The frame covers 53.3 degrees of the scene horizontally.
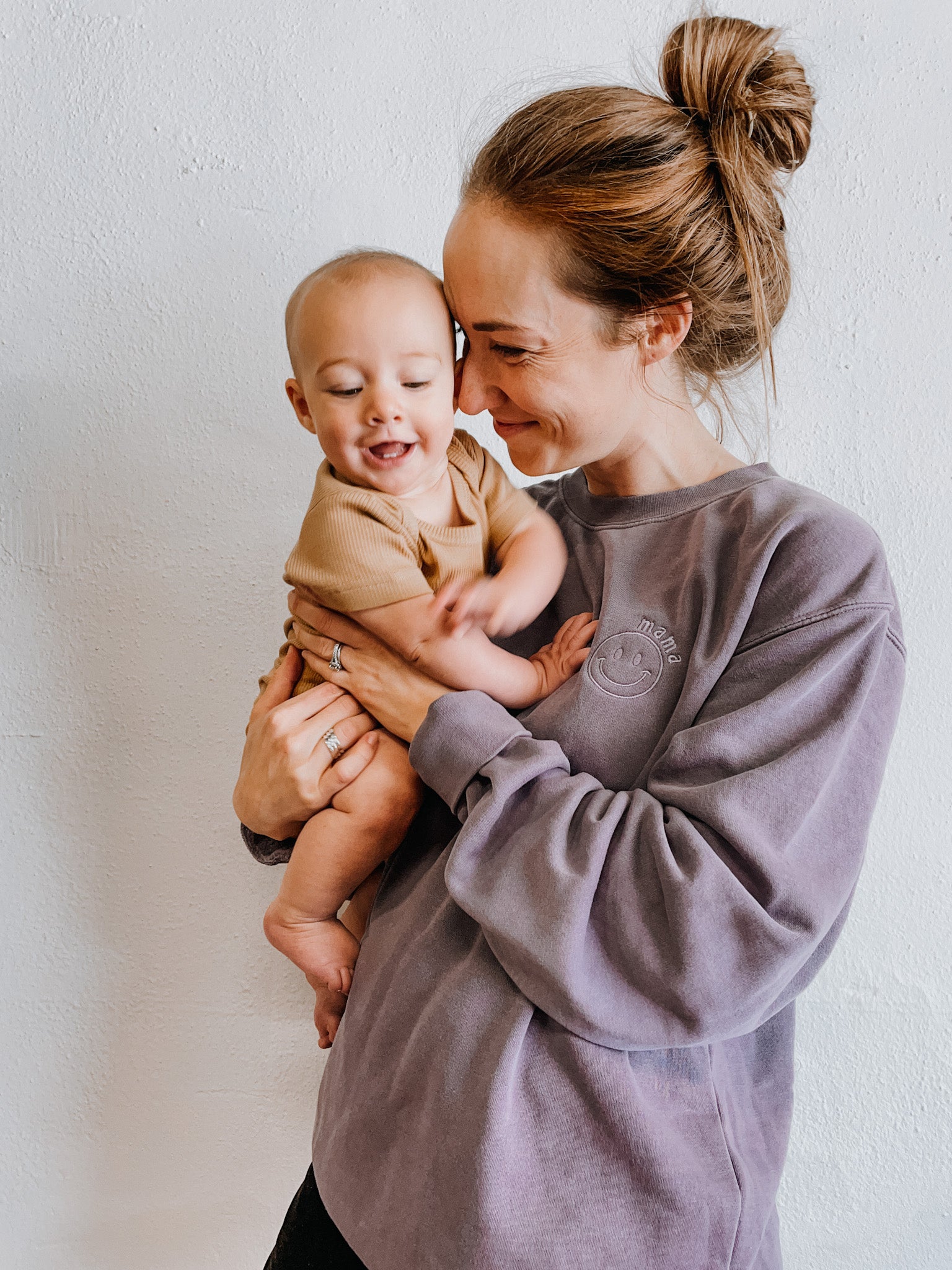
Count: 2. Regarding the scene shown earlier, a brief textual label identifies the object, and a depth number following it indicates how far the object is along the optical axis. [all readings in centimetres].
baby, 114
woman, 94
